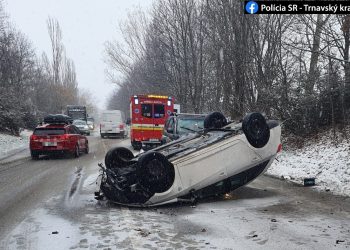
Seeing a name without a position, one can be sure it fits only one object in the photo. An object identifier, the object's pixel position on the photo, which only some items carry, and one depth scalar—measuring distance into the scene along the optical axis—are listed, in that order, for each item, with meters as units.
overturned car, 7.47
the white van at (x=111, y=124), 35.78
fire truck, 22.47
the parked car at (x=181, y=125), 13.49
